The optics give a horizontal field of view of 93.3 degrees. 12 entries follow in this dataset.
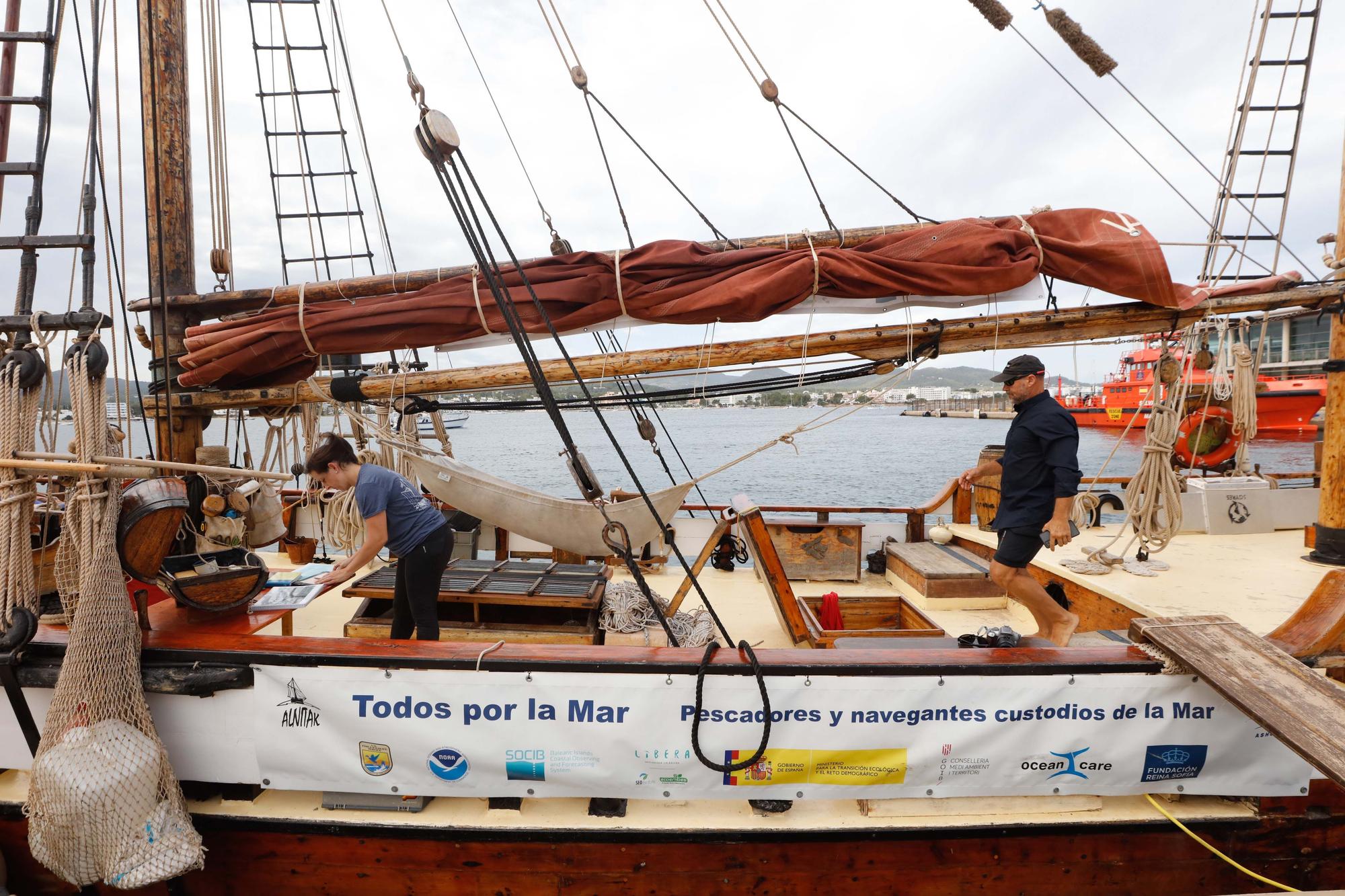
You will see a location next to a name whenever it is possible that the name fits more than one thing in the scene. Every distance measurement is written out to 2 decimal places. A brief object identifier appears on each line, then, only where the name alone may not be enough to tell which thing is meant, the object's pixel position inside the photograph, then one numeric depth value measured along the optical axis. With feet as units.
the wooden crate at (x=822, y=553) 15.93
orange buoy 18.03
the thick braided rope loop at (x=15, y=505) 7.00
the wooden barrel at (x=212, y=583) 8.20
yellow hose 7.04
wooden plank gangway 5.73
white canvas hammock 11.08
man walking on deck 9.09
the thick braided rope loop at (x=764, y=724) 6.69
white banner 6.90
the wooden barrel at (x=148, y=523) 7.48
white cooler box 18.40
